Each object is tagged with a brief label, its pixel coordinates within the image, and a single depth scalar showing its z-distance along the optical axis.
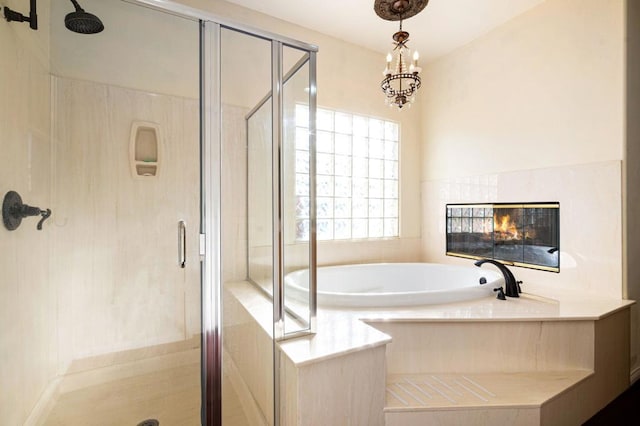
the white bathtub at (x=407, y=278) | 2.21
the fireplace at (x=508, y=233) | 2.48
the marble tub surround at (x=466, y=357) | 1.30
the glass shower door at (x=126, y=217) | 1.31
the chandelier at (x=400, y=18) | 1.98
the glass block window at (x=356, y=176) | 3.10
